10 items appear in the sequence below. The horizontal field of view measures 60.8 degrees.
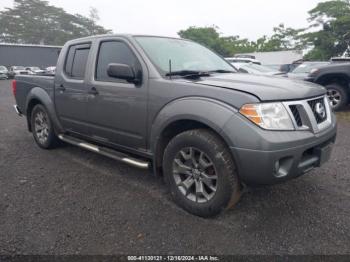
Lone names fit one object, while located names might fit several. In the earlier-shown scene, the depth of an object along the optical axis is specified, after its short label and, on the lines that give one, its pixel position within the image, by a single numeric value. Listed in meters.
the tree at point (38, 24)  57.34
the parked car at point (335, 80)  7.73
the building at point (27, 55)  38.50
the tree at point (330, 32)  34.59
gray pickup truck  2.47
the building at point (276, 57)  32.62
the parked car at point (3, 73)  29.57
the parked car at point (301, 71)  9.19
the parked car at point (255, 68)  10.91
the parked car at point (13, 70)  31.02
